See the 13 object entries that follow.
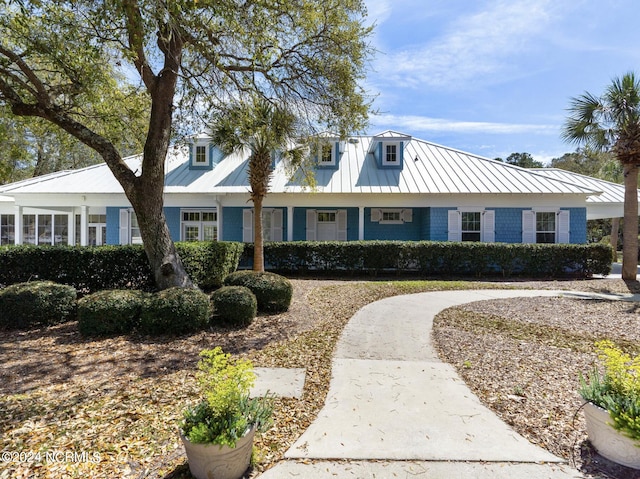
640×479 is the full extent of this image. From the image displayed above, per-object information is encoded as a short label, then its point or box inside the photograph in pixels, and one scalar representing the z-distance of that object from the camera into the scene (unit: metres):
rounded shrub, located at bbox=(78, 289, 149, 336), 5.54
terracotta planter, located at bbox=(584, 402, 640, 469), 2.50
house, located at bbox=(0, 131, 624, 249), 15.10
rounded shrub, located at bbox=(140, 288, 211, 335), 5.59
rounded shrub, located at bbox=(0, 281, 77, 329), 5.97
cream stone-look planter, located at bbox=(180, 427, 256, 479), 2.30
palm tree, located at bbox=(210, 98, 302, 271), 8.60
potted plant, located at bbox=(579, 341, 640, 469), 2.48
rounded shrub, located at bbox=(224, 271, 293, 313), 7.07
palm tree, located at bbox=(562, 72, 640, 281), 11.57
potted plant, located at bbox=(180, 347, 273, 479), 2.29
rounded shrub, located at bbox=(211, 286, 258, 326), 6.11
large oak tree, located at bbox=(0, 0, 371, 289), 5.52
